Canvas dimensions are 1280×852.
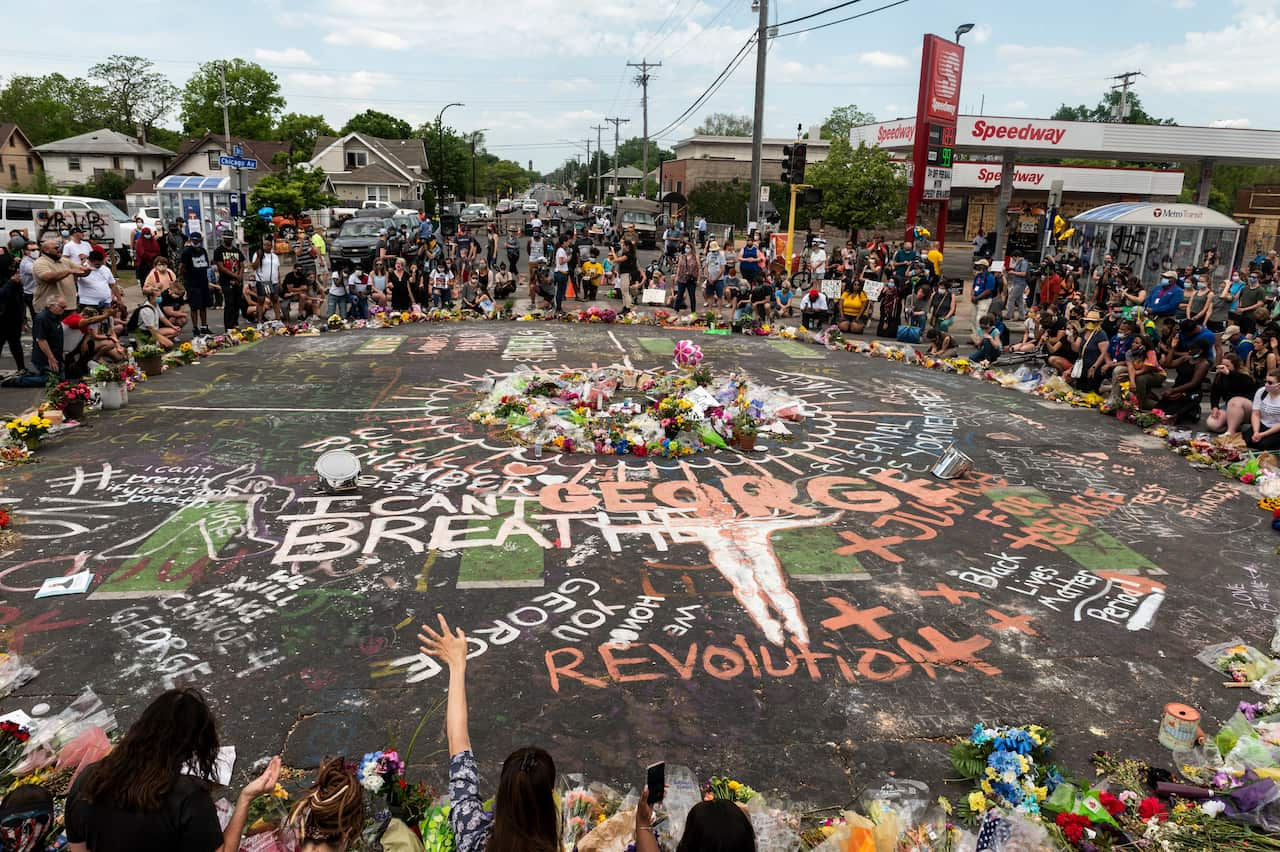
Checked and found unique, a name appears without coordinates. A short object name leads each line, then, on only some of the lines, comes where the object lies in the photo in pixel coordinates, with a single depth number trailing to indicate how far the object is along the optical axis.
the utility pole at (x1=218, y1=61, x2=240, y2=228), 25.59
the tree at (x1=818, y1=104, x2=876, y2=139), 116.44
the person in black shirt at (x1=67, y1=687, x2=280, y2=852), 2.96
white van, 24.20
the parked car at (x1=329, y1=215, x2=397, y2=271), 28.03
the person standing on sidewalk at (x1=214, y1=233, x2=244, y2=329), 16.94
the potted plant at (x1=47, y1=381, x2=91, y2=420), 10.12
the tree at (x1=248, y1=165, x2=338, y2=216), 37.22
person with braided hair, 3.30
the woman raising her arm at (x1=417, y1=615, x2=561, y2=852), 2.94
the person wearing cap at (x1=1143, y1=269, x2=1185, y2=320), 15.52
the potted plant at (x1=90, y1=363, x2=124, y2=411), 10.82
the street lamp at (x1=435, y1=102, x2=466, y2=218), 51.06
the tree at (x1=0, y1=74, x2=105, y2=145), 81.06
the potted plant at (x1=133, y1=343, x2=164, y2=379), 12.79
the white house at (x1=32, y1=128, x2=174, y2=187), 65.56
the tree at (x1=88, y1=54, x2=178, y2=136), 87.50
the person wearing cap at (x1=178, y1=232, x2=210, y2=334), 16.30
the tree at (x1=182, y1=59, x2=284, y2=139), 82.25
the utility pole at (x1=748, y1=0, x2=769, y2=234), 24.84
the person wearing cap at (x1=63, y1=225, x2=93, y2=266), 13.77
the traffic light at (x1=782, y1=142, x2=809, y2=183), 22.36
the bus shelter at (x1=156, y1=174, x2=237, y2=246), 25.50
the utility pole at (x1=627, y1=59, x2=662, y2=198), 60.94
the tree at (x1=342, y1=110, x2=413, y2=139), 89.56
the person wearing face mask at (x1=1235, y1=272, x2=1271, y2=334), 14.65
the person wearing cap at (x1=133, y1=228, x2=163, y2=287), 19.19
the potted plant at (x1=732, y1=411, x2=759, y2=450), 9.97
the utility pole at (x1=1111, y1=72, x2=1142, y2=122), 57.12
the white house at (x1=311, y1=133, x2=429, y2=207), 68.06
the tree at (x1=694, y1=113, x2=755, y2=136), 143.25
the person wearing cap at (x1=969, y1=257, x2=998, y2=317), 18.09
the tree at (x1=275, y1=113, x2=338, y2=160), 81.88
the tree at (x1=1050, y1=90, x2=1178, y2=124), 96.78
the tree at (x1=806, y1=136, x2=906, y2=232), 38.06
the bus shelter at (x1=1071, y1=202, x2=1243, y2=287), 23.03
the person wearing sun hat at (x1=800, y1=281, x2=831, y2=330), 18.80
